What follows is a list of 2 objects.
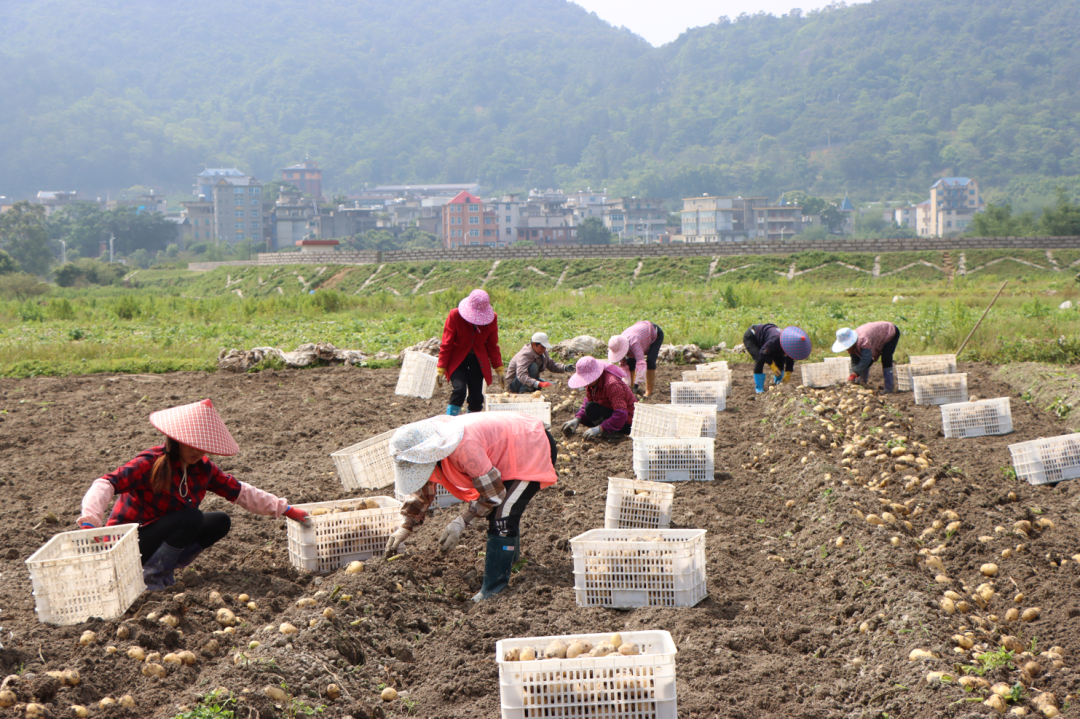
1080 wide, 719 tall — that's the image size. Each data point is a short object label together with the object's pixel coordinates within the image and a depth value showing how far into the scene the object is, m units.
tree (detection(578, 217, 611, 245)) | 121.62
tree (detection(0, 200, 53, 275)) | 84.56
